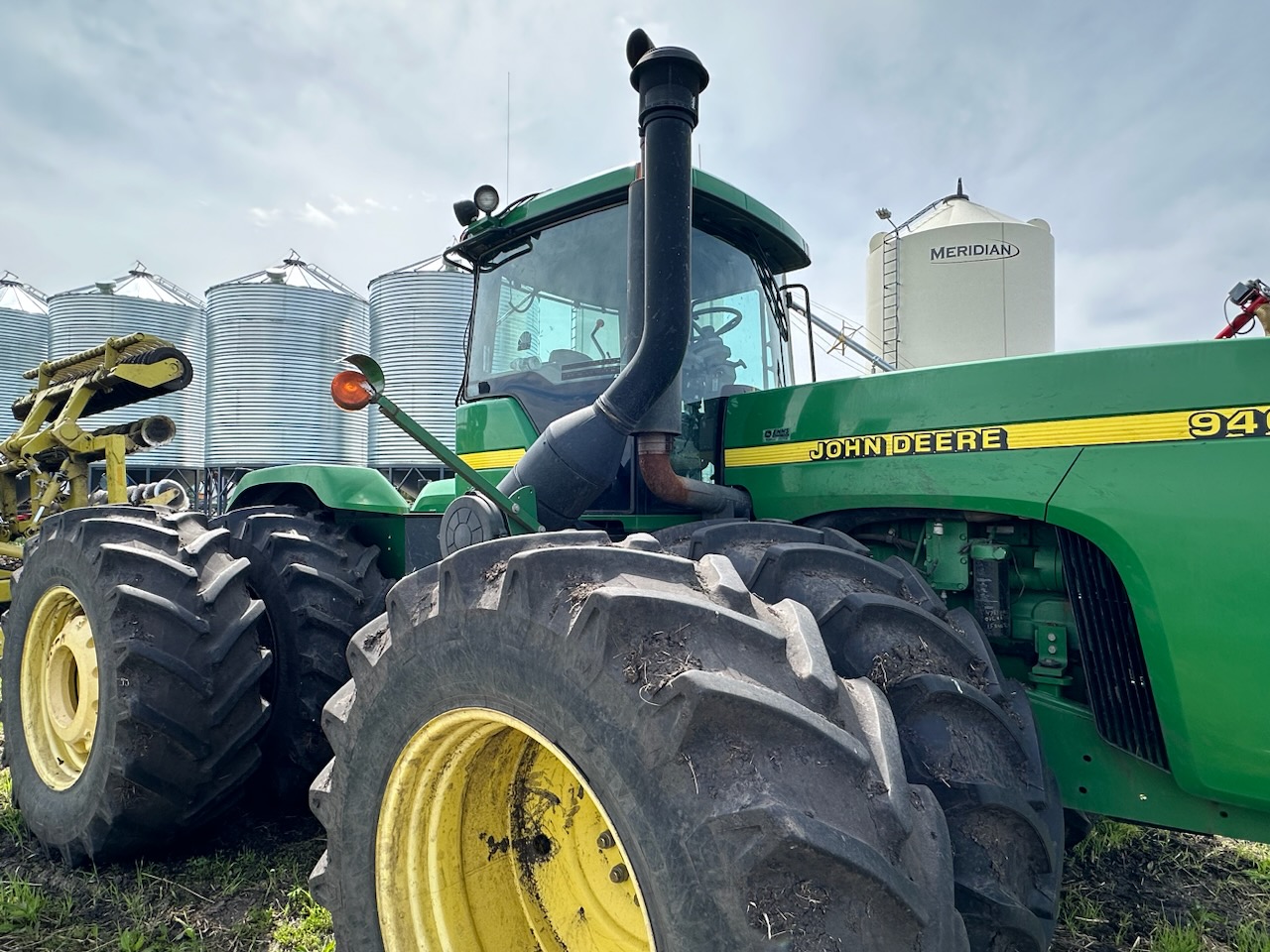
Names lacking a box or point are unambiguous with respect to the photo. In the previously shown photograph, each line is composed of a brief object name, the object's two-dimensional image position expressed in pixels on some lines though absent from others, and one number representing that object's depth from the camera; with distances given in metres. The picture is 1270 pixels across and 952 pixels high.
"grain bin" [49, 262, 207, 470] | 13.97
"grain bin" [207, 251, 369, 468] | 12.82
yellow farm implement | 5.77
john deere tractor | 1.32
